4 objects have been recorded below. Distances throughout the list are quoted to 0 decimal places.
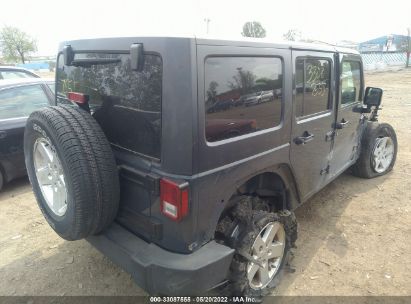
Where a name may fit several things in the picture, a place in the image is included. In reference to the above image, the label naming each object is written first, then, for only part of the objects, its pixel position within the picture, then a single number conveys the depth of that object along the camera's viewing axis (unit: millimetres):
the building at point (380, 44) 53006
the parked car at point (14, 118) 4324
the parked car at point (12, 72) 7590
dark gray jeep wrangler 1821
